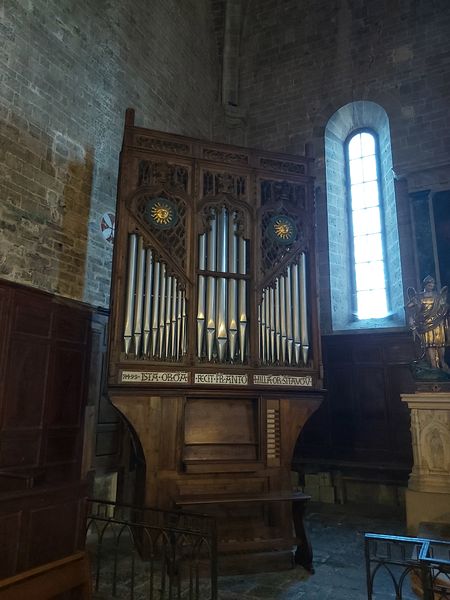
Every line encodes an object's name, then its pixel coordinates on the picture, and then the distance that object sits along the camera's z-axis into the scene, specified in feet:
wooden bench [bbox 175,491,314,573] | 15.26
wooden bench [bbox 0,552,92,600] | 11.70
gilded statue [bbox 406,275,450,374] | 20.36
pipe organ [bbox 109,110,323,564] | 16.33
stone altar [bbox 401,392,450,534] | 17.88
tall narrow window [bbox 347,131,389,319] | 30.22
